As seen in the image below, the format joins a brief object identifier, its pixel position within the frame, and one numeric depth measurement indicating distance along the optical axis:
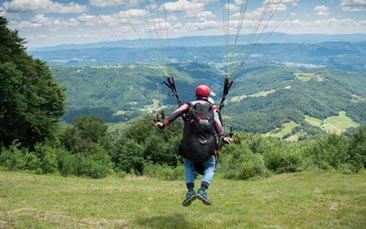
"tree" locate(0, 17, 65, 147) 34.94
